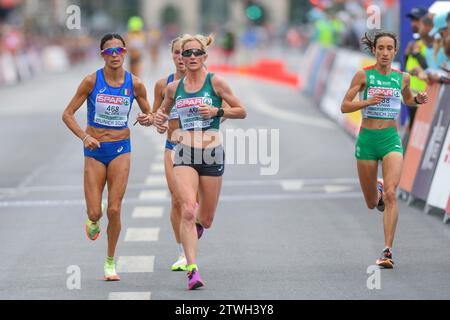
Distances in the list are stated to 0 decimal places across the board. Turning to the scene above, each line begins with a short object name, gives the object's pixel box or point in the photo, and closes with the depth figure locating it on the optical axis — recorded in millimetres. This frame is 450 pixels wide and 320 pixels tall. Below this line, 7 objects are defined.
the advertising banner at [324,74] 30188
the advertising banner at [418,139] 14984
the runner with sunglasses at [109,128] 10562
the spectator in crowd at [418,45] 15938
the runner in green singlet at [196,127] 10086
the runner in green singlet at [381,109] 11234
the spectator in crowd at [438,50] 15266
